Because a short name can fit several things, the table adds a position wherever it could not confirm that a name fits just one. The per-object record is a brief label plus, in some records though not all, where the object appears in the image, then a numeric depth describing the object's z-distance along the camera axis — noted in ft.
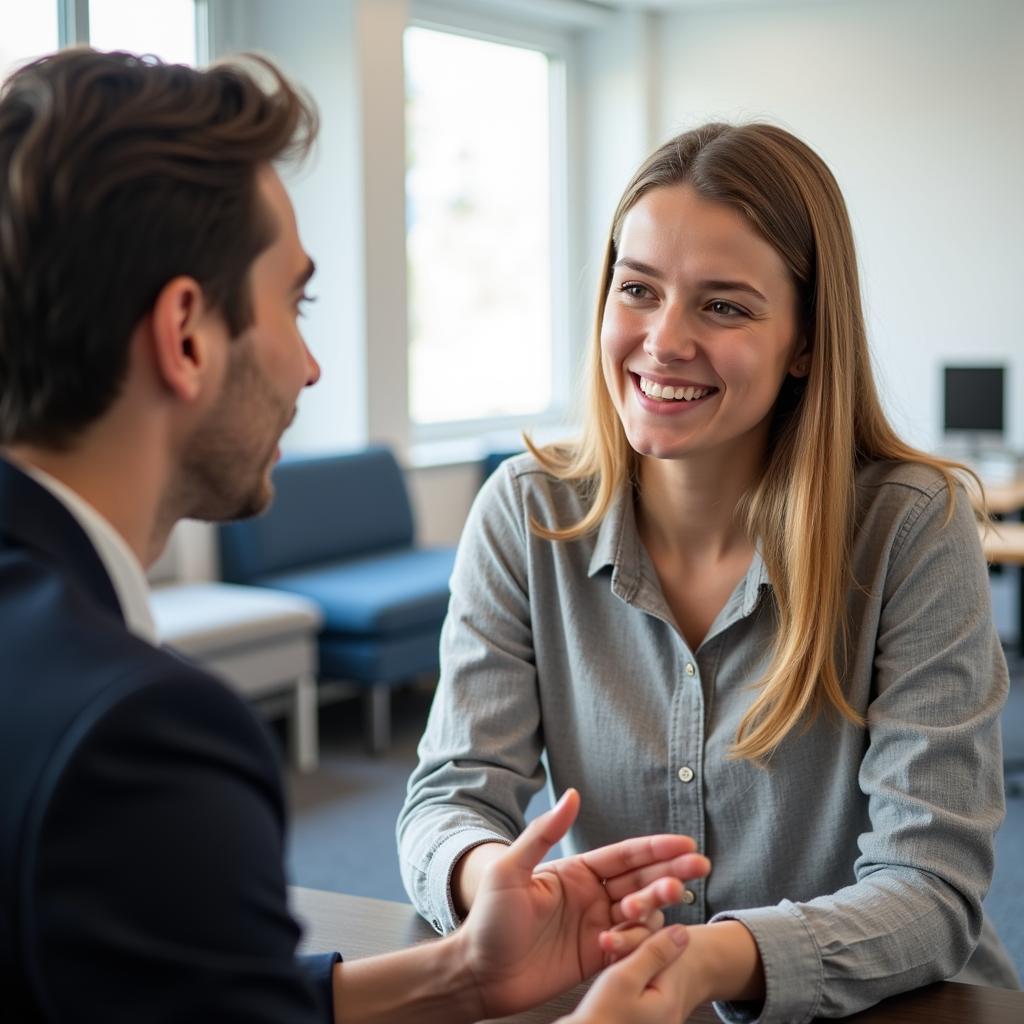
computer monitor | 19.95
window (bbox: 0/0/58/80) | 13.04
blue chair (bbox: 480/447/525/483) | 19.76
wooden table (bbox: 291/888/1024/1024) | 3.88
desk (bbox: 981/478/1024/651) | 13.34
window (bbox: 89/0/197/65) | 14.16
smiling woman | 4.80
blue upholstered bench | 14.84
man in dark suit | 2.35
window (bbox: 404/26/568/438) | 20.44
